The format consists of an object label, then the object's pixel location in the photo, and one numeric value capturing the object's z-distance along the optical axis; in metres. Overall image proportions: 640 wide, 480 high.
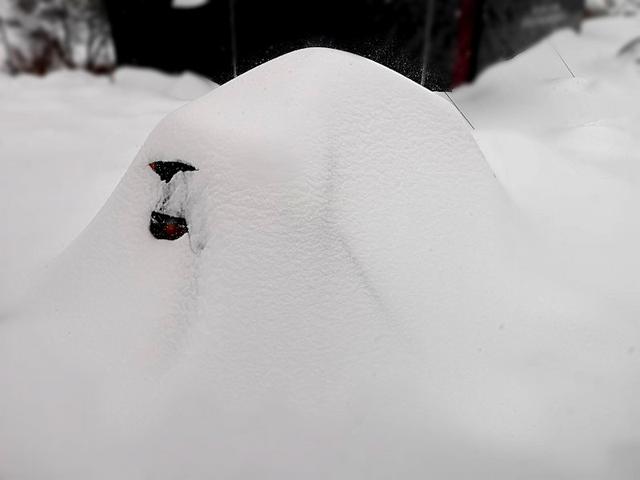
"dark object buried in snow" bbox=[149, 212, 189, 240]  2.19
